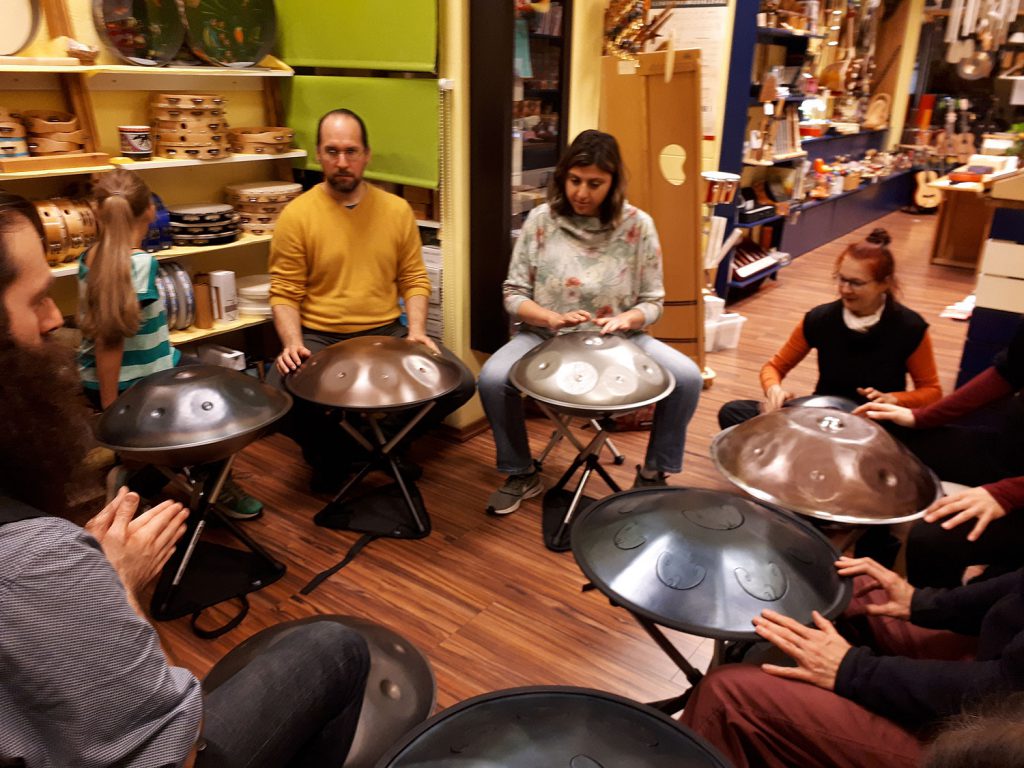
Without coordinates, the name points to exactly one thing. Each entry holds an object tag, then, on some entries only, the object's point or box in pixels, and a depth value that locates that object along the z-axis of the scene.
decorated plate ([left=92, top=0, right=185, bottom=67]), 2.69
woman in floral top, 2.74
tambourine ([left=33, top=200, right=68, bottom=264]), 2.56
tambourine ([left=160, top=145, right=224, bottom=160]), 2.92
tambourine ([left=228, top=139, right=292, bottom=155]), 3.19
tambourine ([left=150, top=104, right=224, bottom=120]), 2.89
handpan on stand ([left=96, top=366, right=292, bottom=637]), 1.93
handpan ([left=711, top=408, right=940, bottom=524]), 1.47
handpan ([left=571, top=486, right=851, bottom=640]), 1.25
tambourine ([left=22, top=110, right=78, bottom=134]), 2.53
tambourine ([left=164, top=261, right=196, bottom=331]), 2.90
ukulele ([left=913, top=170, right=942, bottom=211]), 8.59
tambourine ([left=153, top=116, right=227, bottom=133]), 2.90
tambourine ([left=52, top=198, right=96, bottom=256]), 2.61
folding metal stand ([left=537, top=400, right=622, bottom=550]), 2.59
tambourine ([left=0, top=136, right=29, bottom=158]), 2.43
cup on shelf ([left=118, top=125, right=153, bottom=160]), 2.79
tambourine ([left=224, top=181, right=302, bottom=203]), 3.20
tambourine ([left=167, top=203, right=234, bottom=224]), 2.96
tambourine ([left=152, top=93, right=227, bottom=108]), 2.88
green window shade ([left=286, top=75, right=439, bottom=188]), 2.91
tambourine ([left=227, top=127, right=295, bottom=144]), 3.18
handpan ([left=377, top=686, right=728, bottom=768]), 1.01
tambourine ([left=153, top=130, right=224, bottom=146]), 2.91
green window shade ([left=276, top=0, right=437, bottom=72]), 2.80
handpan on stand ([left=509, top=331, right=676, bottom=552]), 2.19
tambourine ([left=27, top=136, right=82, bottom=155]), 2.56
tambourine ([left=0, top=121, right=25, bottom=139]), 2.41
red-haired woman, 2.36
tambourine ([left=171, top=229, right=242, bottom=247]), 2.98
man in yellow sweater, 2.80
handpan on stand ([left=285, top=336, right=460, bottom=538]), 2.27
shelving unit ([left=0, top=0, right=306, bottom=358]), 2.63
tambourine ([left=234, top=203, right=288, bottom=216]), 3.22
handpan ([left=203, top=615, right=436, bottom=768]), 1.60
